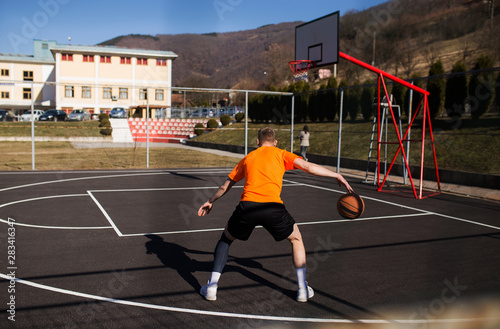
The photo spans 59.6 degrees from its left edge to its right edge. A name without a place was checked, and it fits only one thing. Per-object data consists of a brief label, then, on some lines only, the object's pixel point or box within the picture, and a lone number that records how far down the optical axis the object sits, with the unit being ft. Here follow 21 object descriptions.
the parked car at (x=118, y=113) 149.18
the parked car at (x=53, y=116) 144.15
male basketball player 14.29
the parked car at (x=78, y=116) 144.52
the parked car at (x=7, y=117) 139.99
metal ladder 41.96
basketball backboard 41.42
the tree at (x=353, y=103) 73.92
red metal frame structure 36.59
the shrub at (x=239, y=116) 138.10
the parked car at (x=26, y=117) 140.44
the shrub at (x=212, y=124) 122.81
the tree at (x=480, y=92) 52.13
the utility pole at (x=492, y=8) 176.46
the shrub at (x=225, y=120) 129.70
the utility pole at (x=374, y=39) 181.67
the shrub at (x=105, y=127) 112.47
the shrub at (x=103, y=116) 130.62
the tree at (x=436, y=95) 57.72
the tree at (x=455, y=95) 54.34
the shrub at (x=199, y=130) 118.01
